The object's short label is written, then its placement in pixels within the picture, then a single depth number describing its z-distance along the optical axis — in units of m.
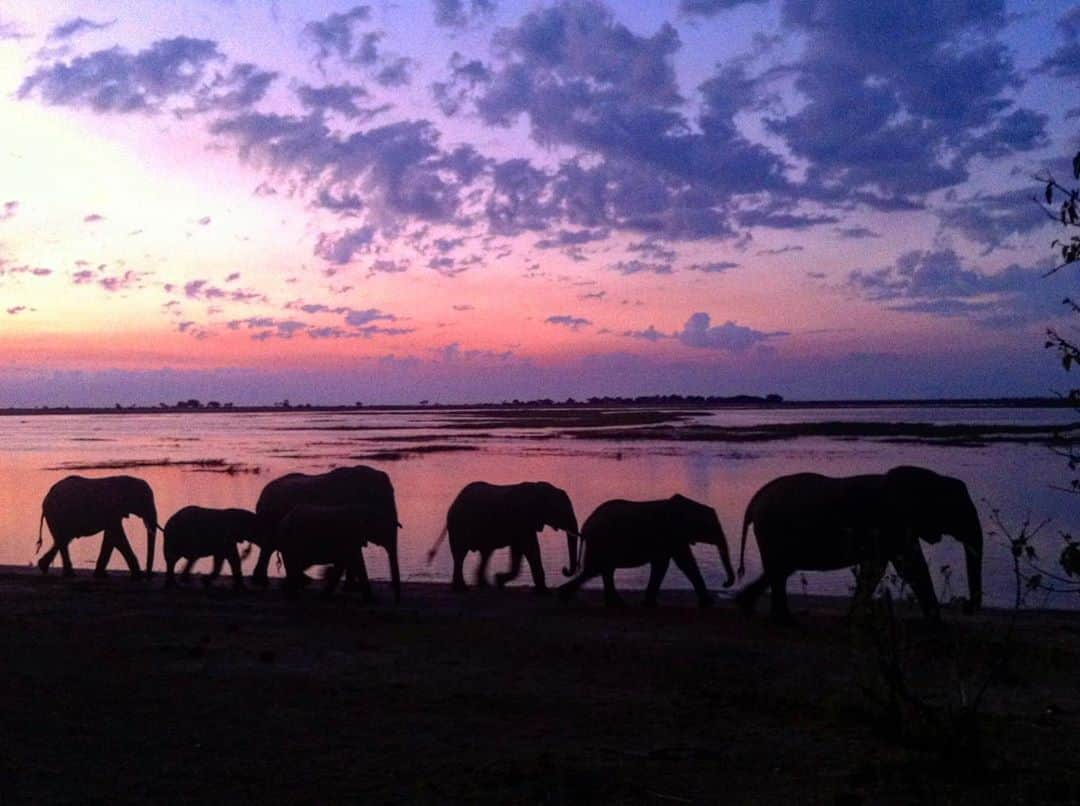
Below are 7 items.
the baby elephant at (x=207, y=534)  16.25
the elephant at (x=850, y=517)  13.20
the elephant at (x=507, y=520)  16.59
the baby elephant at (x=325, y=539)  14.73
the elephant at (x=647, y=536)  14.37
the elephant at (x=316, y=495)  16.75
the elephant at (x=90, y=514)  18.17
